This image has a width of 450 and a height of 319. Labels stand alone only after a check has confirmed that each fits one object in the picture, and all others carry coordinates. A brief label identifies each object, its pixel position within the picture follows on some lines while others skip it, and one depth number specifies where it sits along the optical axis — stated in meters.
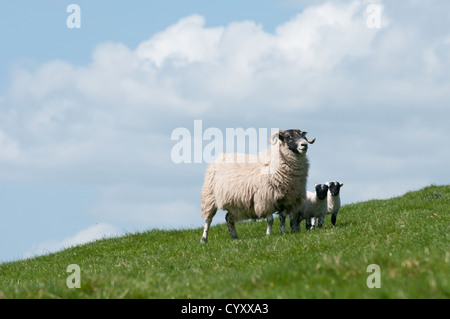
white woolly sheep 17.58
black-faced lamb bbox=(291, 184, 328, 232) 18.67
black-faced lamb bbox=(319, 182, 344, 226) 19.61
